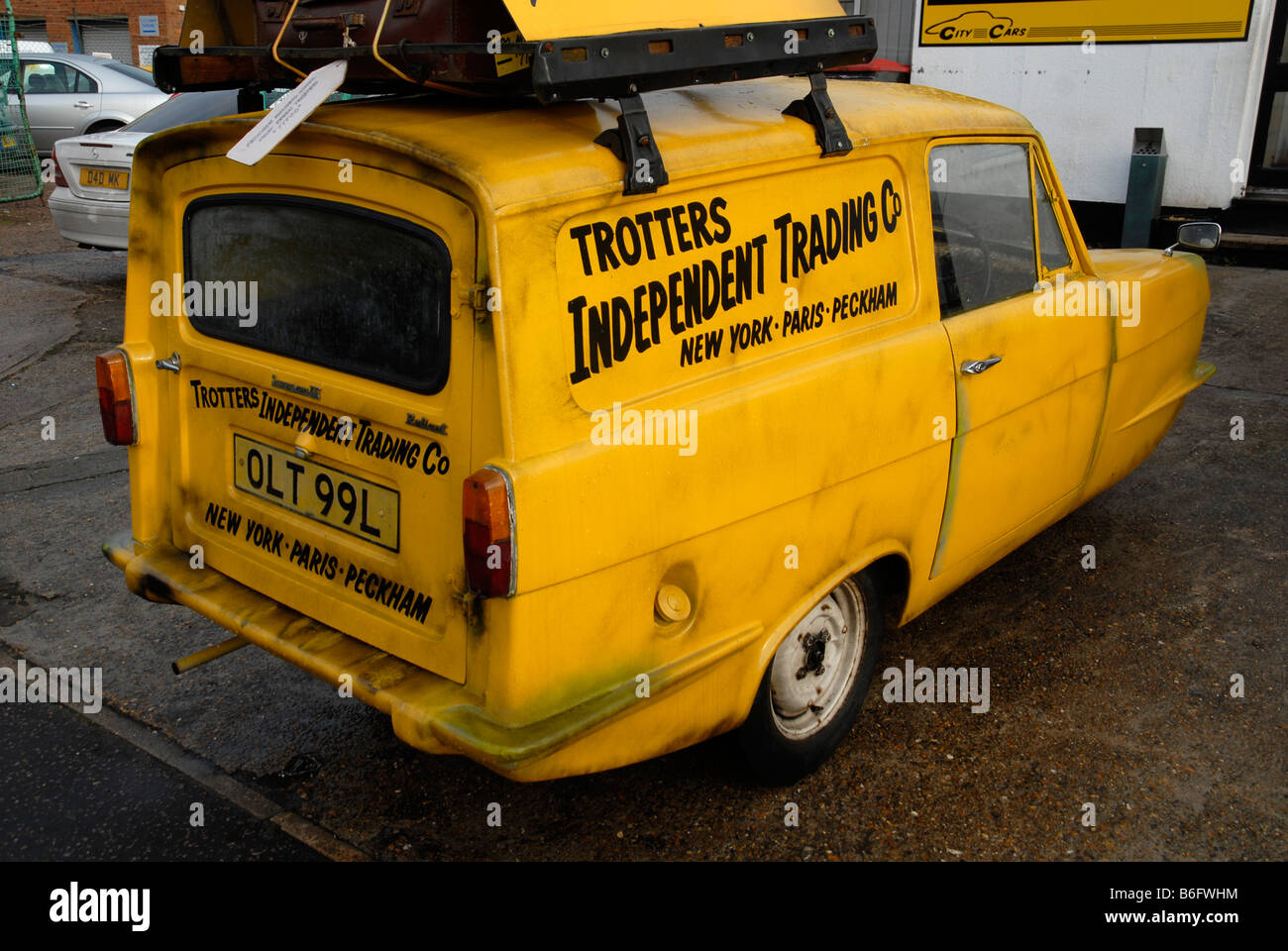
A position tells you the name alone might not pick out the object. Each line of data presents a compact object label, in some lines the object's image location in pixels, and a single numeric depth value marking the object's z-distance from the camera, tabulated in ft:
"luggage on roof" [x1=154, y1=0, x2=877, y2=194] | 8.32
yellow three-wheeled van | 8.22
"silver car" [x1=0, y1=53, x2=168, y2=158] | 48.42
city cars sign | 31.40
